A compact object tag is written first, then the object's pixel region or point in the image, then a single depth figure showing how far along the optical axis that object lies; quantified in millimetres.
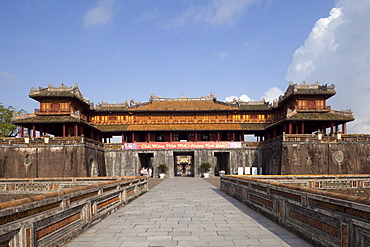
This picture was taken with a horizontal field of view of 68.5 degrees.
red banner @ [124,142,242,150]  37000
